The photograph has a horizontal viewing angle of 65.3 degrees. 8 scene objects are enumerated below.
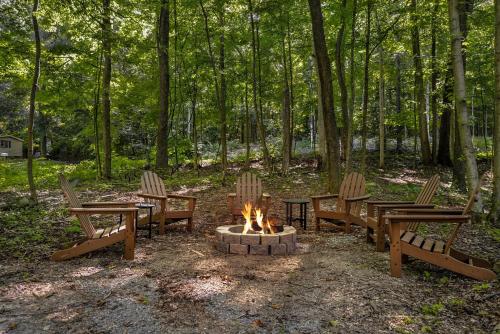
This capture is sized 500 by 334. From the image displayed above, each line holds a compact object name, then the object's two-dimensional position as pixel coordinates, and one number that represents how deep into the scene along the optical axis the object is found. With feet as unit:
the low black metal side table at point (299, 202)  20.07
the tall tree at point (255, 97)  37.61
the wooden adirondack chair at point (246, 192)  21.37
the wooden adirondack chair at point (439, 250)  12.32
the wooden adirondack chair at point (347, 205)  20.17
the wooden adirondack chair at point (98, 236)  14.40
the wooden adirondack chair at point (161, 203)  19.49
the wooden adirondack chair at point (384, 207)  15.85
